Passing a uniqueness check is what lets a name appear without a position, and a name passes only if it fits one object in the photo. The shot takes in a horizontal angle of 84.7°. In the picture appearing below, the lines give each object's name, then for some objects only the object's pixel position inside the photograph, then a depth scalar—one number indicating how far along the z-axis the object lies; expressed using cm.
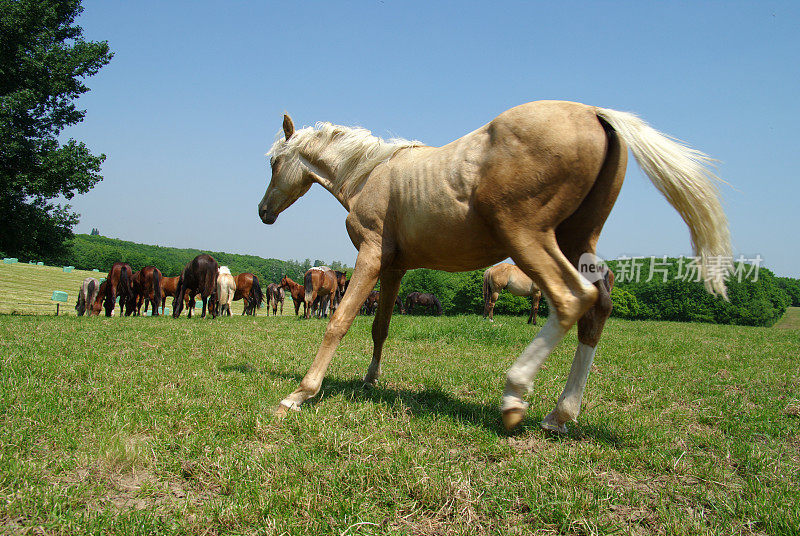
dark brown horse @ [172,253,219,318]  1631
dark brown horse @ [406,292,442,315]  3319
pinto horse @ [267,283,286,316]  2989
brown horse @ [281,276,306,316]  2467
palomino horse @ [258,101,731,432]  266
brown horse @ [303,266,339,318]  1952
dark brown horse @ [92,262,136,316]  1636
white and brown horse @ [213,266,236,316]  2105
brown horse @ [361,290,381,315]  2861
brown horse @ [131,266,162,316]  1731
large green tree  1395
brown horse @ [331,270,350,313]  2270
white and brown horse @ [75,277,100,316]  1855
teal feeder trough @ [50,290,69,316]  2202
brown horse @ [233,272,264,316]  2345
